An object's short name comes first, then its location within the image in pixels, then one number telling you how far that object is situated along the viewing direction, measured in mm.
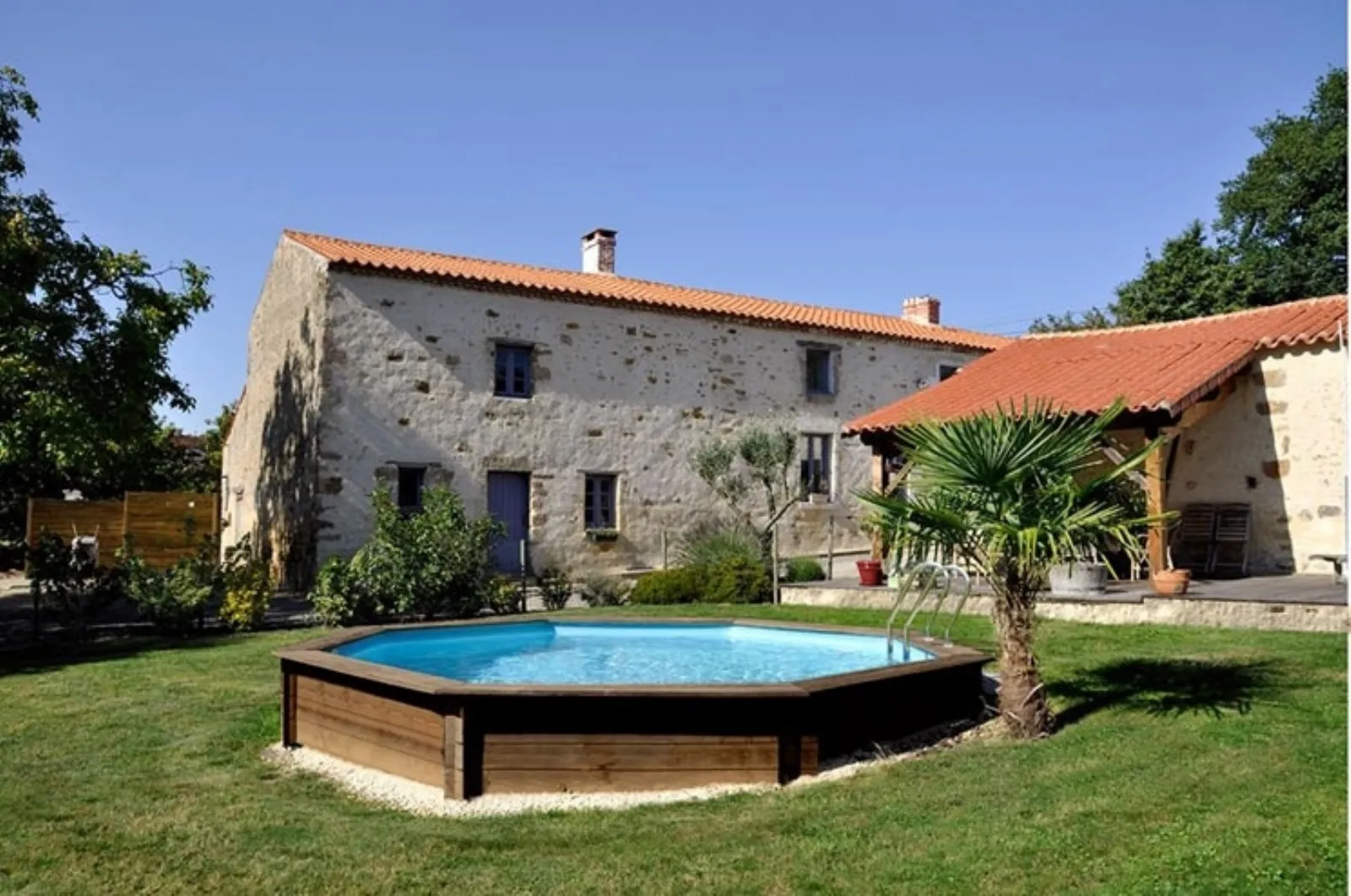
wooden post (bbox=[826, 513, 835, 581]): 18703
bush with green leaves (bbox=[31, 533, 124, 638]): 12734
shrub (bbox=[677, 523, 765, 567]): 18188
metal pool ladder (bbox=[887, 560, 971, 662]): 7336
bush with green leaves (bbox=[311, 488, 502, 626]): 13703
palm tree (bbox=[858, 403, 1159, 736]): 6758
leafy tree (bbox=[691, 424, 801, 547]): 19641
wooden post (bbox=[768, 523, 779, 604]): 15927
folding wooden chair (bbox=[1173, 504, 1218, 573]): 14891
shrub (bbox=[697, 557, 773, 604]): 16094
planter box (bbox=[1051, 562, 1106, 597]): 12436
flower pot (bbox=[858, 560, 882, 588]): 15414
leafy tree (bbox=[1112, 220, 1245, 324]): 29047
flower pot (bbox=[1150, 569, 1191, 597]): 11852
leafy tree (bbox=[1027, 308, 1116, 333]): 38625
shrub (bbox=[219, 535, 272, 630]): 13586
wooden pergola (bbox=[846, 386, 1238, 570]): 12875
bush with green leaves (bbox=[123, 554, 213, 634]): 13148
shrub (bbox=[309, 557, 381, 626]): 13570
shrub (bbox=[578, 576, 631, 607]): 16078
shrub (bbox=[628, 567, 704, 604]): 15914
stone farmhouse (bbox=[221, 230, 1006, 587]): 18469
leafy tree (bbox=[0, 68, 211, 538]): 13117
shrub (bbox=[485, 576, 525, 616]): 15125
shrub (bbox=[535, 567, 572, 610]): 15773
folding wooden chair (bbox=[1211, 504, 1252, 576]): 14555
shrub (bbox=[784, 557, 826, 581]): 18391
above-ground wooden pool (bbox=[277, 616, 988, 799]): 5840
